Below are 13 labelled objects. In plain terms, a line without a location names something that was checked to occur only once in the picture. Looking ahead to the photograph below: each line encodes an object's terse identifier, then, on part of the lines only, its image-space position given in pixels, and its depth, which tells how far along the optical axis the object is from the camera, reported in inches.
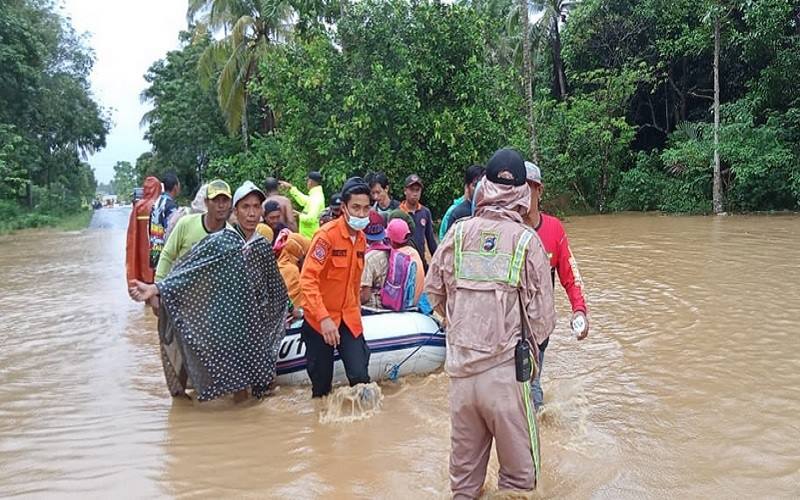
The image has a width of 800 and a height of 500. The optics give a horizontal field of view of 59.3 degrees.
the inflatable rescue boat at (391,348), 213.2
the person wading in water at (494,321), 115.1
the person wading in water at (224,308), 186.5
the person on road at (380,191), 292.8
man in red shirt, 155.3
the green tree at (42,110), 1023.0
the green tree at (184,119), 1224.2
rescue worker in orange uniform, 176.2
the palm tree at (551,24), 1009.5
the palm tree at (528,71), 794.8
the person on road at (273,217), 245.3
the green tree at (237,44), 942.4
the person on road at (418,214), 278.4
